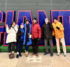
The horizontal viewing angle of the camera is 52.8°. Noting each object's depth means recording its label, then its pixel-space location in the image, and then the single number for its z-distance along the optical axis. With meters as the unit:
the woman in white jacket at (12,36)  3.20
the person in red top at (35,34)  3.38
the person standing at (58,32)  3.43
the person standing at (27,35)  3.34
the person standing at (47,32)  3.46
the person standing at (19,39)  3.26
